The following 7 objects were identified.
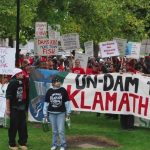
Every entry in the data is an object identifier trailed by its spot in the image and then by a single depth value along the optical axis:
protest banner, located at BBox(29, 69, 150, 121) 13.55
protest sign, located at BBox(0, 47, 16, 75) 13.66
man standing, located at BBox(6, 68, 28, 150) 11.15
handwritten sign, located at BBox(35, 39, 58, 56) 18.11
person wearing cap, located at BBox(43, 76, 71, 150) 11.00
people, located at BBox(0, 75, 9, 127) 13.91
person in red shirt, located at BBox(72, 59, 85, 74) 15.75
